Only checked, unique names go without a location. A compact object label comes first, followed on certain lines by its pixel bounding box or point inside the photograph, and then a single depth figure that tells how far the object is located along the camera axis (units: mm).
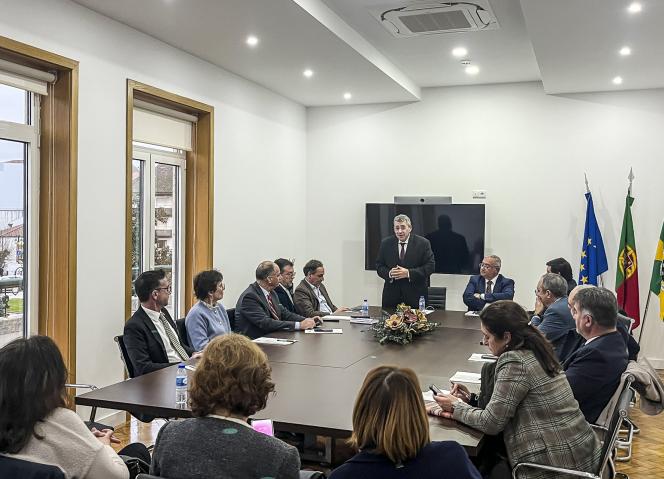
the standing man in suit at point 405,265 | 6527
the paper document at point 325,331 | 5367
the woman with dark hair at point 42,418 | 1952
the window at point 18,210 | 4711
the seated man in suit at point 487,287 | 7047
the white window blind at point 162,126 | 6031
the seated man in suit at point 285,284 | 6508
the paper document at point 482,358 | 4203
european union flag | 7676
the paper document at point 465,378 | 3598
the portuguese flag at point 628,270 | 7555
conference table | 2881
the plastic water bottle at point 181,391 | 3145
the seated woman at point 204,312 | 4809
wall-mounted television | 8188
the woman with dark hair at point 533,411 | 2668
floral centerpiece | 4832
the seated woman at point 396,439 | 1877
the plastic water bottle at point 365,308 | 6459
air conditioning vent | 5296
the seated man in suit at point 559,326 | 4176
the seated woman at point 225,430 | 1924
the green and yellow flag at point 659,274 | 7254
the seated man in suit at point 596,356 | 3111
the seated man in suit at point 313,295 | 6648
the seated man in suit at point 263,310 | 5445
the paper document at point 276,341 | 4836
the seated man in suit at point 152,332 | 4098
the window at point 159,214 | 6191
